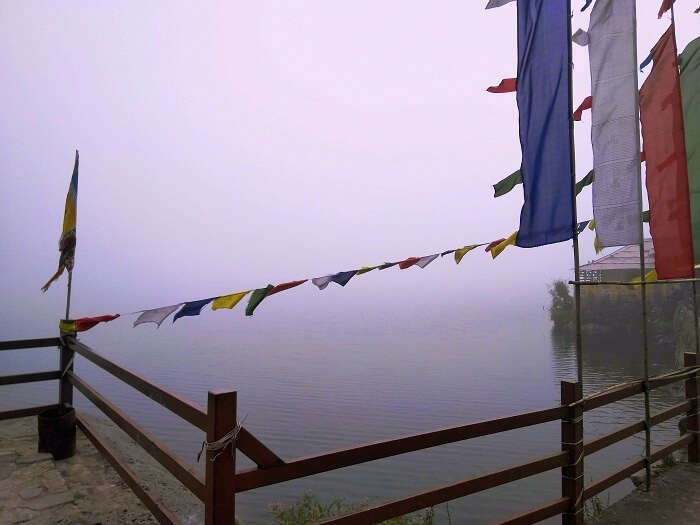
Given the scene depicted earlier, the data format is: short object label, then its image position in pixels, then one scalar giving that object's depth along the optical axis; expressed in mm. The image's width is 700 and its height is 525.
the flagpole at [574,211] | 4020
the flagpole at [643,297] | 4238
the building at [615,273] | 24734
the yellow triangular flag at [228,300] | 4461
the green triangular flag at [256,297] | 4445
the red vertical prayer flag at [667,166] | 4805
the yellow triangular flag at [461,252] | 5414
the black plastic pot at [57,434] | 4652
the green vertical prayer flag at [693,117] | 5832
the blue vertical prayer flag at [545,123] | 4125
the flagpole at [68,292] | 5516
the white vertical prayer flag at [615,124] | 4309
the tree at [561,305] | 45938
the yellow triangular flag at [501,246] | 5374
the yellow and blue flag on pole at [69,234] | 5586
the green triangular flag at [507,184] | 5137
